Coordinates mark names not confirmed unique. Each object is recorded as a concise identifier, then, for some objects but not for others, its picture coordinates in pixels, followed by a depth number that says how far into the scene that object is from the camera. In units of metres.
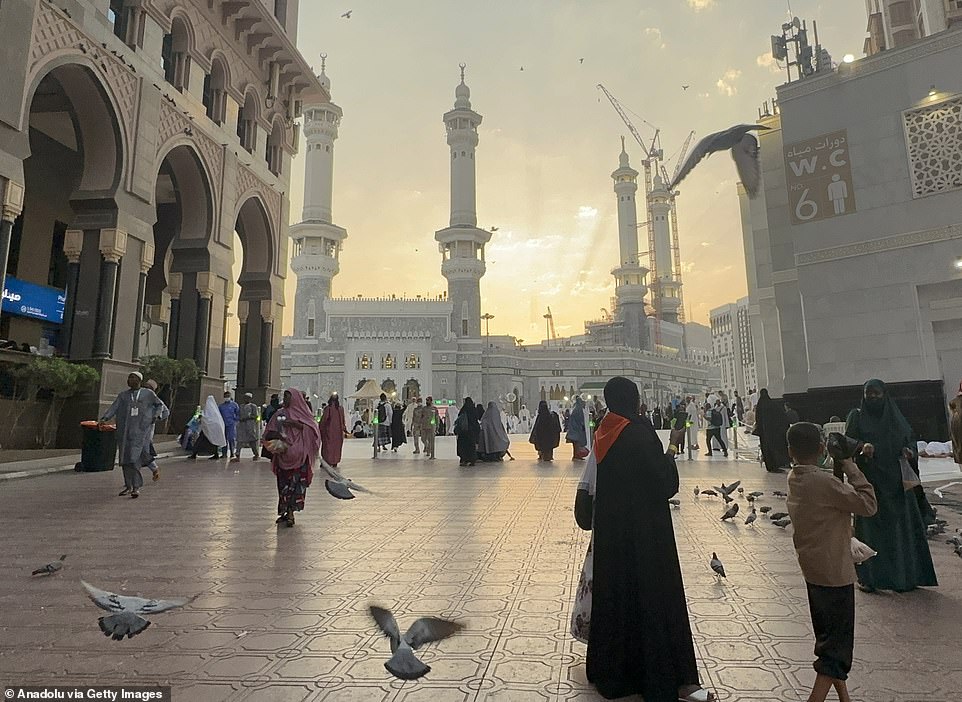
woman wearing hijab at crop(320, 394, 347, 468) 9.27
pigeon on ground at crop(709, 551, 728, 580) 2.96
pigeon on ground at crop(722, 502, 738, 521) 4.52
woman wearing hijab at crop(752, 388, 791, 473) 8.57
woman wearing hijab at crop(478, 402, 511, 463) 11.52
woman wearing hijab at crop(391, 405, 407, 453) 14.75
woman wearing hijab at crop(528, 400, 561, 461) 11.63
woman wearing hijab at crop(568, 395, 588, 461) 12.06
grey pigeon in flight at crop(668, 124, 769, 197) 11.68
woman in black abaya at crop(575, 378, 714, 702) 1.76
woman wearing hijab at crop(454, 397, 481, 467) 10.82
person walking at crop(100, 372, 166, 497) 6.00
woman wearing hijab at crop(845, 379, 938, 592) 2.86
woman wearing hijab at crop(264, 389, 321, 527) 4.72
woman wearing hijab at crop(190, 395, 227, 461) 10.94
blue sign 10.93
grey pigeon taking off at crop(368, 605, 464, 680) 1.90
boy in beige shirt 1.73
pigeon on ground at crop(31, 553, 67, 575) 3.06
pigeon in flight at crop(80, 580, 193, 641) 2.19
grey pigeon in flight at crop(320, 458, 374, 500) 4.83
